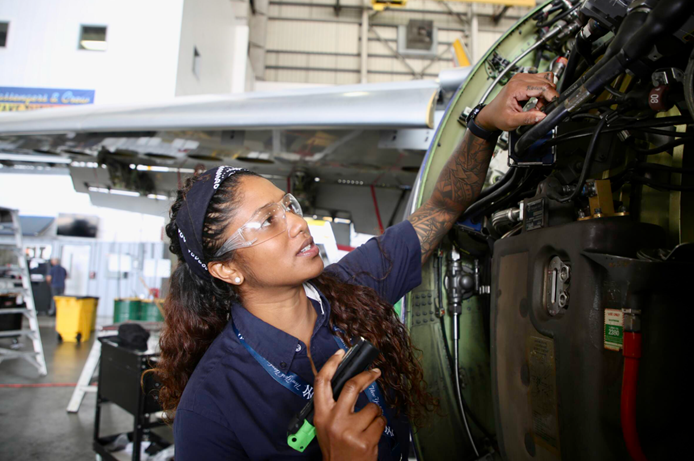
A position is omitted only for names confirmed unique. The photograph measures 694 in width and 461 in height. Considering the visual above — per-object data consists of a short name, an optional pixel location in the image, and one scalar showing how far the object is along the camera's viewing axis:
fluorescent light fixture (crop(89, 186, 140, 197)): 4.80
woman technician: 0.91
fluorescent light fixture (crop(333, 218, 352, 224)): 4.86
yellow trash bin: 7.21
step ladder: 4.62
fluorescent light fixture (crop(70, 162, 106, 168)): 4.54
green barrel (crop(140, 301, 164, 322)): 7.63
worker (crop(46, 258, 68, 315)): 9.87
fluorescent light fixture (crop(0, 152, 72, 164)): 4.44
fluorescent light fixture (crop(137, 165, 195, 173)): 4.58
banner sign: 6.48
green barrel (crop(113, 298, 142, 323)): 7.89
